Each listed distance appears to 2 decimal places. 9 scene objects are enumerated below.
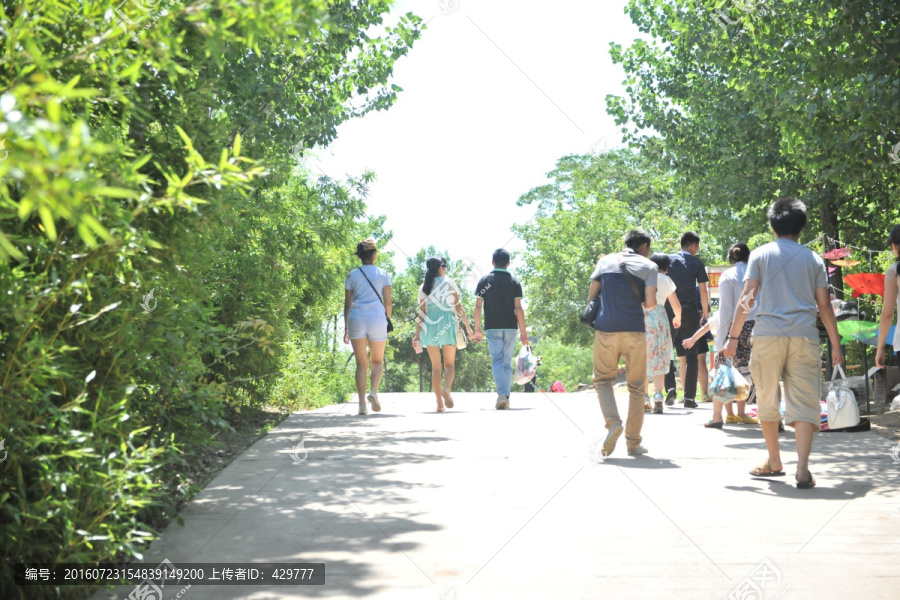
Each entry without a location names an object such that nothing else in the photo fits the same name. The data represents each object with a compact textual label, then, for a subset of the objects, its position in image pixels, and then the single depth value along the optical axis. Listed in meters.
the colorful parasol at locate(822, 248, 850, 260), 13.62
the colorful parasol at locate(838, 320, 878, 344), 10.93
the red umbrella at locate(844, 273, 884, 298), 11.48
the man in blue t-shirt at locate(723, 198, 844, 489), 6.52
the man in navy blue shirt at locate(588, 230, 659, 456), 7.95
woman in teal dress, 12.52
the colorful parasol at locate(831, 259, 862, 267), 13.94
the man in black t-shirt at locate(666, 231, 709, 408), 12.05
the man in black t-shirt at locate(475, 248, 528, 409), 12.38
